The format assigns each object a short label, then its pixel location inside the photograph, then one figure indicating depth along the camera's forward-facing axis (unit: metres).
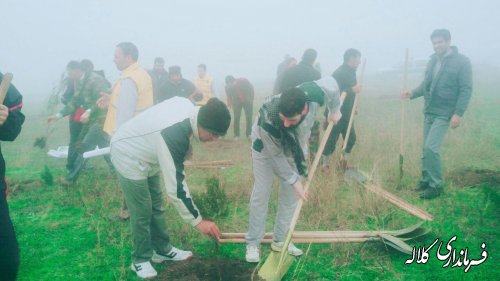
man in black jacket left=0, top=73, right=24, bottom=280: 2.24
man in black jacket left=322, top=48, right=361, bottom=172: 5.89
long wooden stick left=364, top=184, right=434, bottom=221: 4.23
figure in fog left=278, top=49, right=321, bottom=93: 6.13
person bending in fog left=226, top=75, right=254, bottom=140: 8.85
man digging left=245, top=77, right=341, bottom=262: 2.84
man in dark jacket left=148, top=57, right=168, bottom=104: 8.21
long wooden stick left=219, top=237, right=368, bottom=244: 3.62
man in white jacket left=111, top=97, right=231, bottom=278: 2.60
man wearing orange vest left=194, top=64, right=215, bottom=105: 9.38
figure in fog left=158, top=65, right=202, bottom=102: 6.89
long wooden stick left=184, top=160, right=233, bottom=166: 6.80
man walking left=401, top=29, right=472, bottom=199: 4.68
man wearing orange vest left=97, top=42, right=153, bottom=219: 4.00
